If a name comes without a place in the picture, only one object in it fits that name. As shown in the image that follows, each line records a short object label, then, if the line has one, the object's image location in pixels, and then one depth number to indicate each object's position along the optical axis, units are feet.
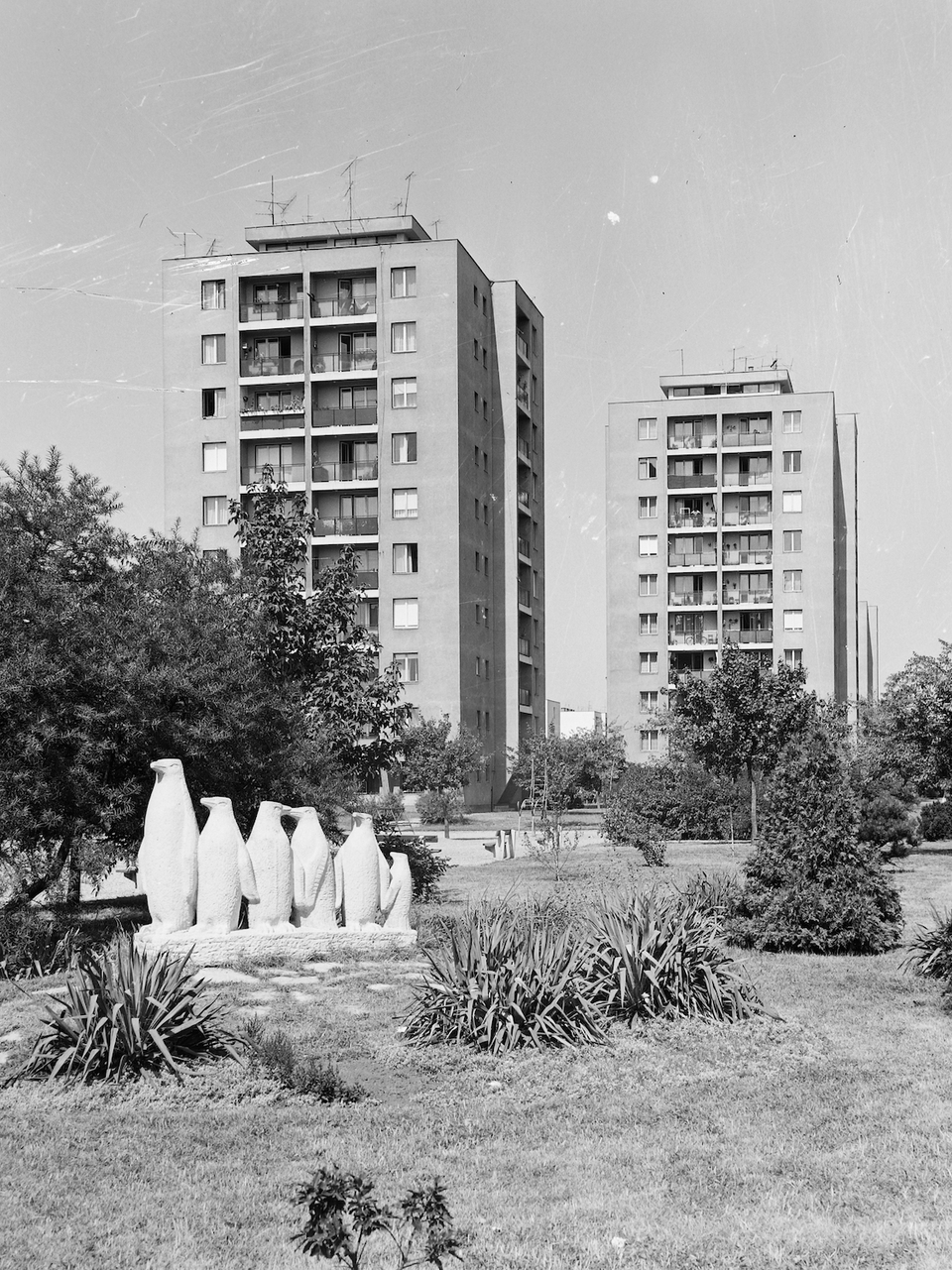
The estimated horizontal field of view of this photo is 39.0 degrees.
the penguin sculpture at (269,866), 43.93
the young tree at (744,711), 116.47
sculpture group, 41.88
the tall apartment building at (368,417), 205.87
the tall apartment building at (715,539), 257.14
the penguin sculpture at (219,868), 42.37
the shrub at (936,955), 40.70
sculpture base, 41.73
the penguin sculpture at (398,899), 48.44
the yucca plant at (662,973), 33.32
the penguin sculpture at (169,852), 41.73
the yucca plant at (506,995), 30.81
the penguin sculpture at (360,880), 46.80
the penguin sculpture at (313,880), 45.44
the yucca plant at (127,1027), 27.25
